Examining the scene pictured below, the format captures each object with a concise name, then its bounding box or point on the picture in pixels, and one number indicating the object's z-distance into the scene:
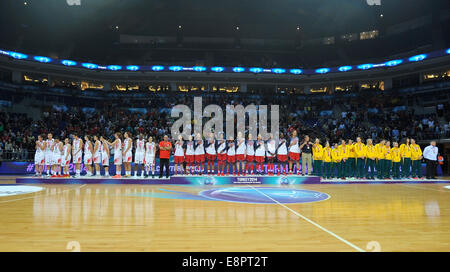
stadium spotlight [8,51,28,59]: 27.45
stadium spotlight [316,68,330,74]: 32.78
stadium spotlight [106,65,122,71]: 32.12
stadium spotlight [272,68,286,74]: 33.28
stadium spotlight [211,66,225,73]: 32.25
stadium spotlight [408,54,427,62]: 28.07
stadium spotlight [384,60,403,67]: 29.86
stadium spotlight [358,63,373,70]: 31.48
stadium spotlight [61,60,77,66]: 30.12
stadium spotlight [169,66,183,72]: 32.44
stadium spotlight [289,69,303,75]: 33.16
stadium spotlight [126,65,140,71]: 32.19
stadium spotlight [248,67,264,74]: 33.09
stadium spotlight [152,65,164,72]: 32.44
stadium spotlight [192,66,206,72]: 31.86
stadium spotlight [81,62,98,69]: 30.92
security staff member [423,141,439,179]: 14.70
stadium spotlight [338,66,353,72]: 32.19
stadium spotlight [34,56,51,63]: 28.98
